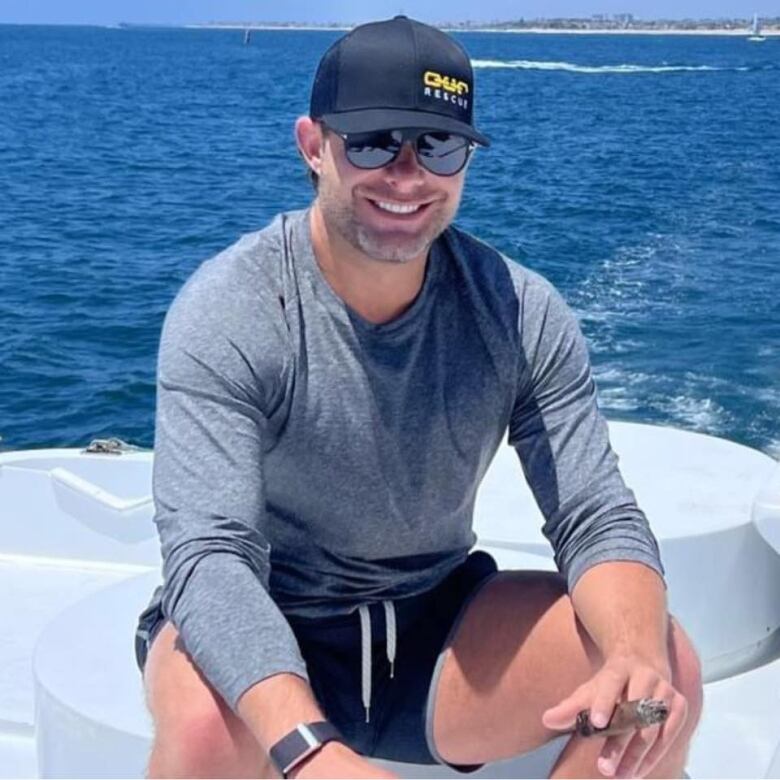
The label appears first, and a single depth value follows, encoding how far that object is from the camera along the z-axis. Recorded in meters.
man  1.87
